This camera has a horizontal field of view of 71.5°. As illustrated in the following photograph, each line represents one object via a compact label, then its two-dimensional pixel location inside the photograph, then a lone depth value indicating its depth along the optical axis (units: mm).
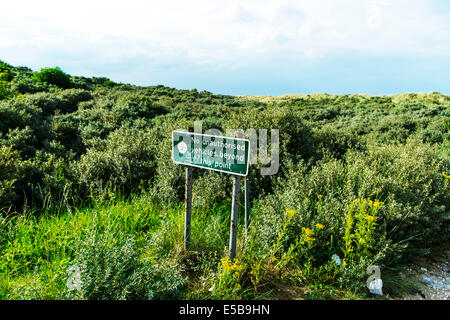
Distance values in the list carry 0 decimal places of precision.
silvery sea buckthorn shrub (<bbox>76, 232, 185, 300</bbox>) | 2541
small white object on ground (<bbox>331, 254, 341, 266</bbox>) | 3414
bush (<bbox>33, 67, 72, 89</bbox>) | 21734
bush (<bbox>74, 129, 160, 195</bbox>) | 5543
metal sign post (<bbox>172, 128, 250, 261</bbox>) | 3285
